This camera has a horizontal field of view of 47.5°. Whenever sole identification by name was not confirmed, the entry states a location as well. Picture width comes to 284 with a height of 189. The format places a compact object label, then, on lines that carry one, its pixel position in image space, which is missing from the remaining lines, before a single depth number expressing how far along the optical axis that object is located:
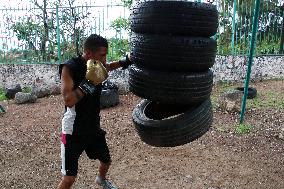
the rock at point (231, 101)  6.45
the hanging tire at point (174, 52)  2.73
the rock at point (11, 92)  8.55
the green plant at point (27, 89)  8.82
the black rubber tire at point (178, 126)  2.99
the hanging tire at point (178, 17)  2.70
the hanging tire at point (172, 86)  2.82
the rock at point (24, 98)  7.91
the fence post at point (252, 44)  4.65
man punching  2.81
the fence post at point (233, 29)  8.66
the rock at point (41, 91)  8.46
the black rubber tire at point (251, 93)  7.36
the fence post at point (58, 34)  8.68
